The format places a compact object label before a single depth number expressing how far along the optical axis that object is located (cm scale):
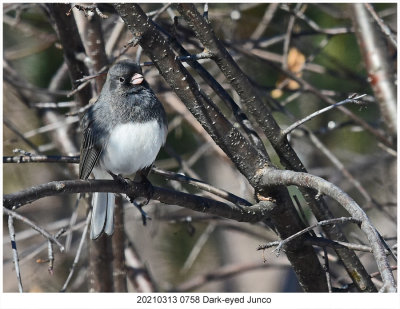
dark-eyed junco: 525
